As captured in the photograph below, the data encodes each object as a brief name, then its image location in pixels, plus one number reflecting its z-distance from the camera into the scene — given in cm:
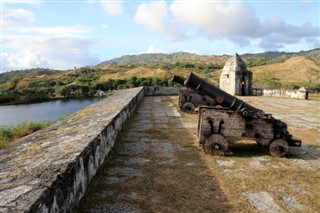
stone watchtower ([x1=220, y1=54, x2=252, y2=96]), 1550
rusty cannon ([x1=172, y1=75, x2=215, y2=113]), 880
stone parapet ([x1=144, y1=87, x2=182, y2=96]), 1514
